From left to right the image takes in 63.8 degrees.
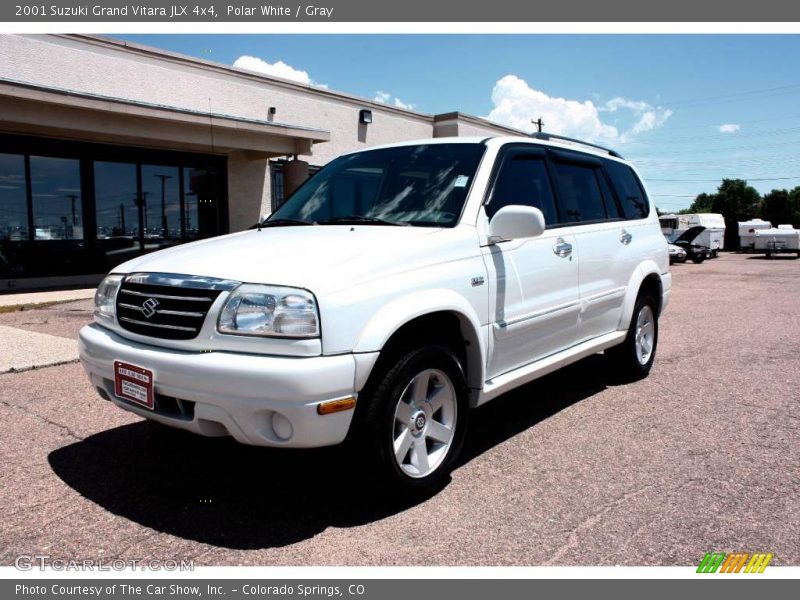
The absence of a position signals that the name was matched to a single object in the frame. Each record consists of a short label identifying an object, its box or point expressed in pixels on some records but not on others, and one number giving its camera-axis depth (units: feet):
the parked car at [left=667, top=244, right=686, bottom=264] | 91.71
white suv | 9.15
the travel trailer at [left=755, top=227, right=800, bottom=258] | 105.60
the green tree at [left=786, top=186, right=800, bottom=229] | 195.42
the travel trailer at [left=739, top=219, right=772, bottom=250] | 117.36
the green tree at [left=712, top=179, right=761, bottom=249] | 208.13
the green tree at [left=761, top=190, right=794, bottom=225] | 195.42
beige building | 40.57
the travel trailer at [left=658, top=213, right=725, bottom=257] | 115.96
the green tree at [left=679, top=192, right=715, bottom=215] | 365.40
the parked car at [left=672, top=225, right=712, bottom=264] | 95.35
